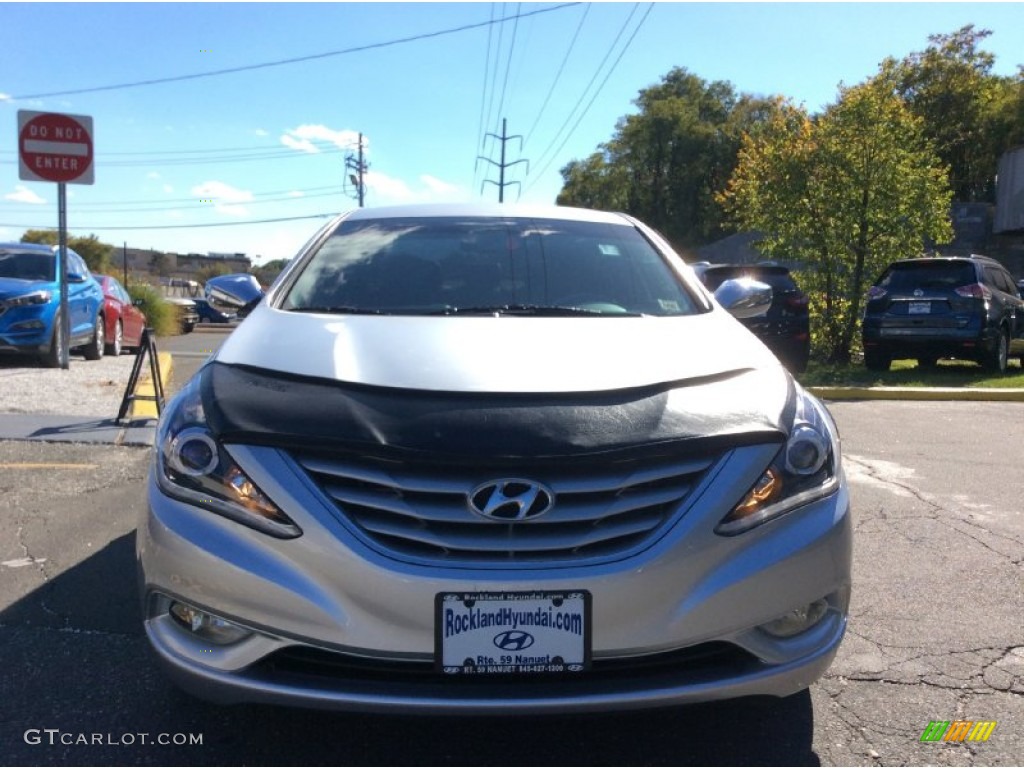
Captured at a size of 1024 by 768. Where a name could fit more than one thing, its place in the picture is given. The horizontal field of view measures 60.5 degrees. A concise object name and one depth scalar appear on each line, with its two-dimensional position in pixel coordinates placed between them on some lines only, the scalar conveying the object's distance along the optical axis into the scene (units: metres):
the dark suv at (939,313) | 11.59
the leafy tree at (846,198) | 12.98
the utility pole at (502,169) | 59.25
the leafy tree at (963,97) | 40.75
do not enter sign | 9.27
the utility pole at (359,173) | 64.31
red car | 12.90
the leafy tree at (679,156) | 56.75
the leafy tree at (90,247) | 61.51
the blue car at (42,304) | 9.84
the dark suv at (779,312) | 12.17
